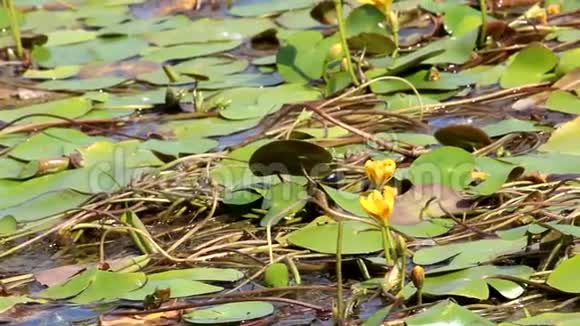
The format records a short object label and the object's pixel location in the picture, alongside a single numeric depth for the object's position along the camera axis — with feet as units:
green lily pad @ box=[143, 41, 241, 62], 23.22
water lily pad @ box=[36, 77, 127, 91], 21.75
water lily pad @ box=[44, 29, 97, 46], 24.67
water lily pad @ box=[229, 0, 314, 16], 25.64
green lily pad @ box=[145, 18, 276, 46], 24.16
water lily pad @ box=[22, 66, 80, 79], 22.63
